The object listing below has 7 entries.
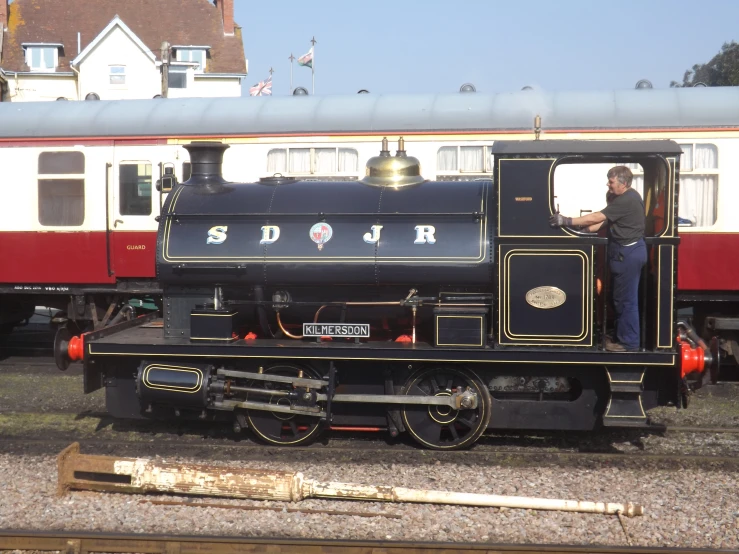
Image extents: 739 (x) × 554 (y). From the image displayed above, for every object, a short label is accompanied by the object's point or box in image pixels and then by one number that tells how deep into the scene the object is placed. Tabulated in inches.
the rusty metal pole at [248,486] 242.7
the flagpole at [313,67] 1741.0
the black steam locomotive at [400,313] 282.8
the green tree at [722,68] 1737.2
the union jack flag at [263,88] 1579.7
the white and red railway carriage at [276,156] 416.5
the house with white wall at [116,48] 1678.2
